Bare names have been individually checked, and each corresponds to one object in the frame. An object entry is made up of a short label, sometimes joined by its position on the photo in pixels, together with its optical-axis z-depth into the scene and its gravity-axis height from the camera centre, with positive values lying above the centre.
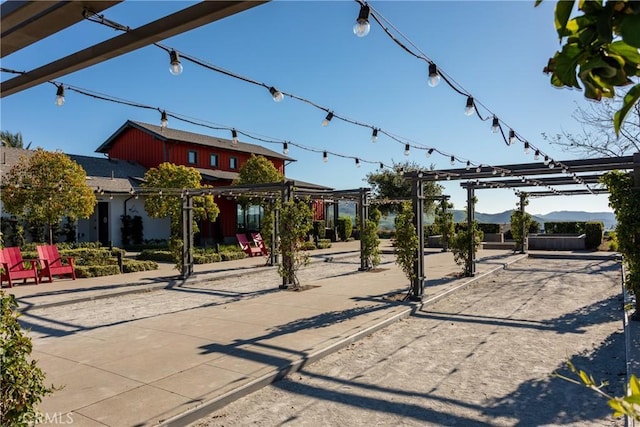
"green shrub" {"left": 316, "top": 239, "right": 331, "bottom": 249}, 23.80 -1.09
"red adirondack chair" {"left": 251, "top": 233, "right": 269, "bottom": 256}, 19.58 -0.85
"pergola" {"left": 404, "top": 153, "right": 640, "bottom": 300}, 8.97 +1.06
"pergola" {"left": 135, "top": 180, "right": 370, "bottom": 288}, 11.72 +0.78
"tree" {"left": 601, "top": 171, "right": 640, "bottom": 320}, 7.12 -0.05
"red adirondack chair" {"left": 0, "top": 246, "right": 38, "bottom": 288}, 11.26 -1.01
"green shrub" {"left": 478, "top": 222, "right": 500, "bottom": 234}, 26.59 -0.44
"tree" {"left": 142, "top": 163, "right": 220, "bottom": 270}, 19.36 +1.80
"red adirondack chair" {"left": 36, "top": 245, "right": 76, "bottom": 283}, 12.00 -0.97
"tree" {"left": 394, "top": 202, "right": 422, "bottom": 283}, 9.28 -0.44
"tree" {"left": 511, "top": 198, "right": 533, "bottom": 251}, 19.55 -0.13
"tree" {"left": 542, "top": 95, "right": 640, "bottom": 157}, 15.34 +2.71
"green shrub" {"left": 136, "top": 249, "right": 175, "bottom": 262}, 17.39 -1.15
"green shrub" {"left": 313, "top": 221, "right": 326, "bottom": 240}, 28.70 -0.35
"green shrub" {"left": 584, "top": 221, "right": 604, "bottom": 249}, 22.20 -0.80
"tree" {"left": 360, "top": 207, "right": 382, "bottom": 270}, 13.62 -0.57
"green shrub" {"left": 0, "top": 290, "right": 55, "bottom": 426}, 2.78 -0.93
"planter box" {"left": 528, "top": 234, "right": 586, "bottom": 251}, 21.95 -1.13
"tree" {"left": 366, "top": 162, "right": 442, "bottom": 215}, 37.31 +2.99
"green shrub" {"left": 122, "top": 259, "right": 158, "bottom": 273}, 14.06 -1.25
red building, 25.83 +4.37
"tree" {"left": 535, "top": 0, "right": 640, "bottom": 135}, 0.66 +0.27
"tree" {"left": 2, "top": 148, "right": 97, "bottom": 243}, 14.47 +1.23
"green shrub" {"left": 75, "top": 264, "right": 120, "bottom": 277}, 13.06 -1.26
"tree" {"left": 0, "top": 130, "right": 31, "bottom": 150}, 36.75 +7.63
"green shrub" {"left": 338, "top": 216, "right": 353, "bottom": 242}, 30.58 -0.32
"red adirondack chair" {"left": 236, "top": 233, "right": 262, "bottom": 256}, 19.02 -0.94
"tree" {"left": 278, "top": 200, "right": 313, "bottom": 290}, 11.03 -0.32
